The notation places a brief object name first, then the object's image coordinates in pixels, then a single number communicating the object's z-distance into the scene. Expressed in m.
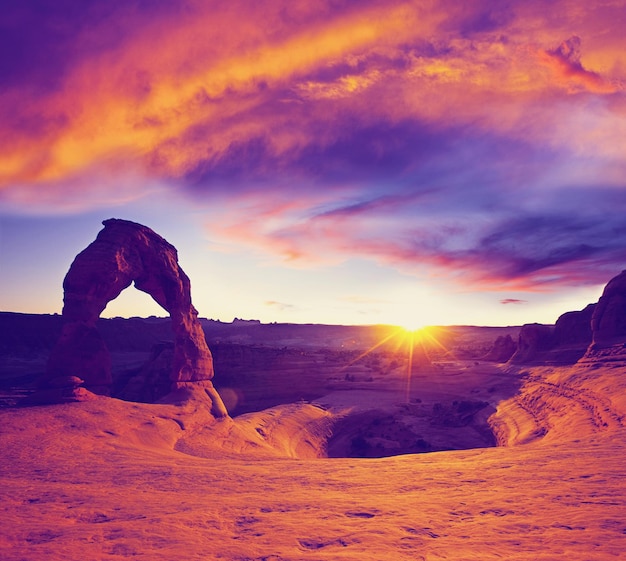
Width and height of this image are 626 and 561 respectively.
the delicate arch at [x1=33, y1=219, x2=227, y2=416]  20.14
